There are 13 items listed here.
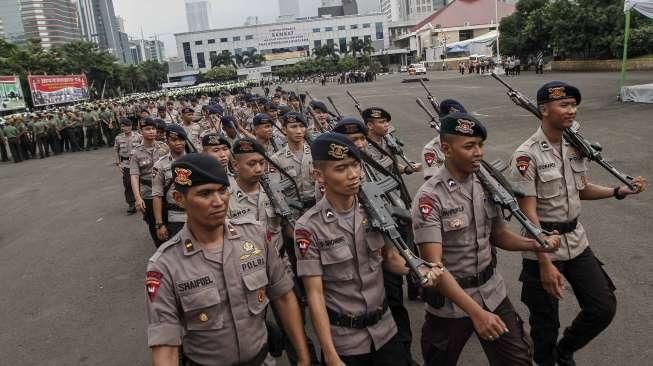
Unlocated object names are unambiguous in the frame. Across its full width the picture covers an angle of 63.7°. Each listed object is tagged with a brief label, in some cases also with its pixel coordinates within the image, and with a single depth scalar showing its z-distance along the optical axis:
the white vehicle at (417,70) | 59.99
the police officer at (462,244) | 2.87
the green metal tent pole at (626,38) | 15.82
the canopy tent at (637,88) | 14.30
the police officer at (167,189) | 5.29
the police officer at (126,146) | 9.66
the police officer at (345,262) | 2.71
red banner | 29.55
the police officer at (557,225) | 3.41
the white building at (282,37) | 135.50
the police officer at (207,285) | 2.25
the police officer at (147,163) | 6.78
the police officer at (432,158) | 5.03
